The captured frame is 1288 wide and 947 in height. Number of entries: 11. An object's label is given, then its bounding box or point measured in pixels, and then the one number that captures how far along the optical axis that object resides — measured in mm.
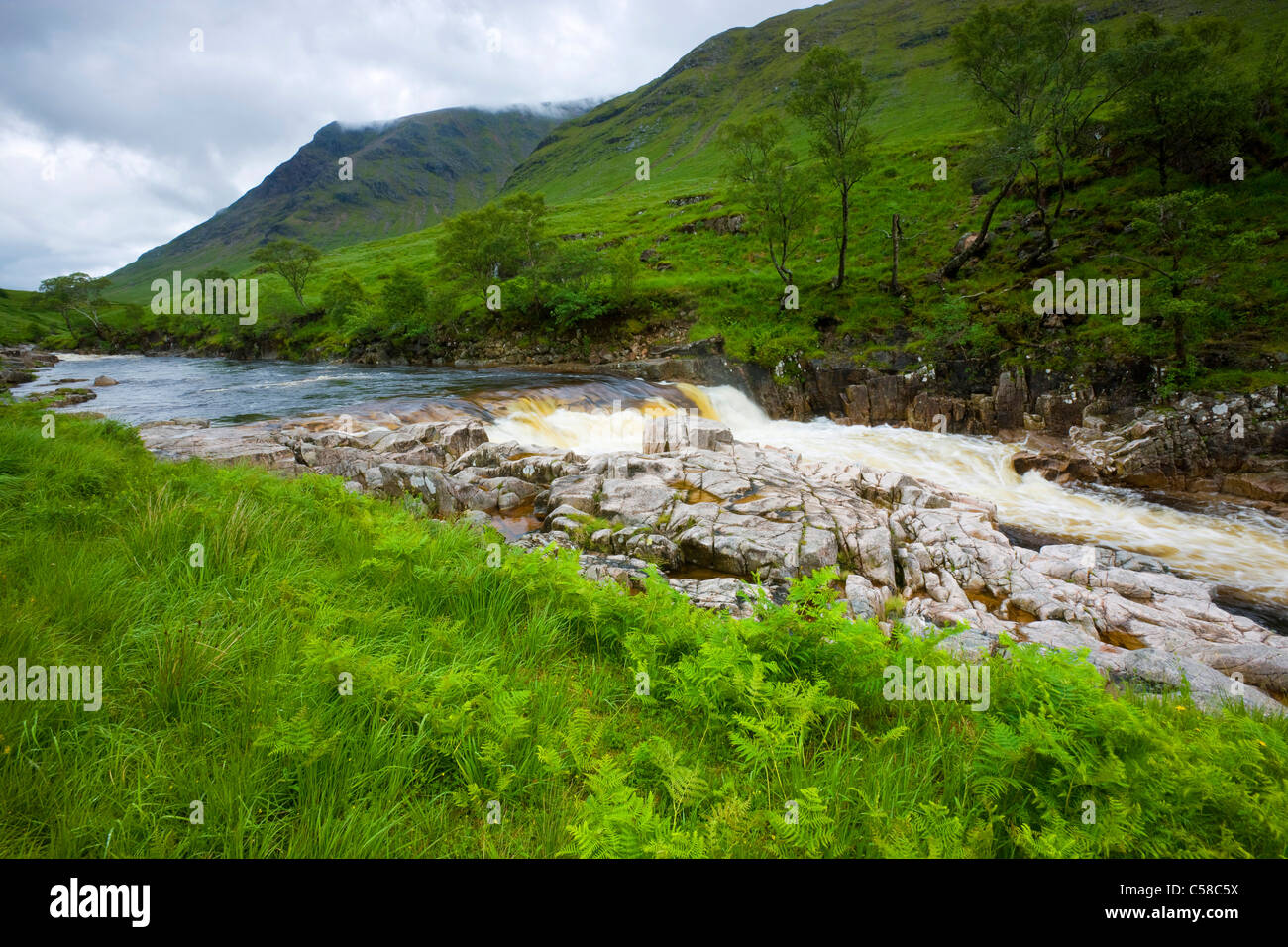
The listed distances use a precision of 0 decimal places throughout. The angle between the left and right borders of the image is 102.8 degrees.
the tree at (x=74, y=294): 73188
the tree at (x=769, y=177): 31547
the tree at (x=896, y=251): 31109
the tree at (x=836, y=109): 29594
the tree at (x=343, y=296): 50812
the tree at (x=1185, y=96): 26812
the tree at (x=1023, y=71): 27594
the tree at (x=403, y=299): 43500
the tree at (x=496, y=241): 41500
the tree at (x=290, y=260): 62406
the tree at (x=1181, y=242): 17156
